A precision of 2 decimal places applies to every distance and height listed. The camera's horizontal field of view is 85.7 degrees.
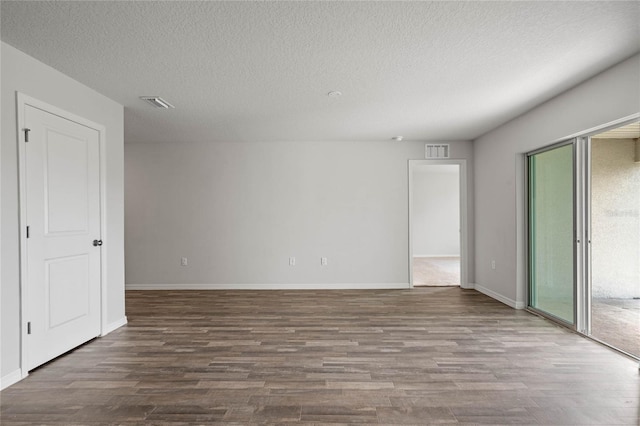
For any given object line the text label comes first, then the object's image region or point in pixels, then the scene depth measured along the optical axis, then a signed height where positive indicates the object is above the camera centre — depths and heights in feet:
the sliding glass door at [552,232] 12.29 -0.85
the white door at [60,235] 9.16 -0.63
